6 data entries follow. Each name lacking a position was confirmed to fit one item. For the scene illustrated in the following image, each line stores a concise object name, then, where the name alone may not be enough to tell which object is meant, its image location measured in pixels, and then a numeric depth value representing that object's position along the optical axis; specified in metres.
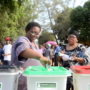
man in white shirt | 5.74
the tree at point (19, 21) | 6.25
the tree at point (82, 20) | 20.98
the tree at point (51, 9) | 28.12
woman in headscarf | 2.43
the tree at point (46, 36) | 30.22
